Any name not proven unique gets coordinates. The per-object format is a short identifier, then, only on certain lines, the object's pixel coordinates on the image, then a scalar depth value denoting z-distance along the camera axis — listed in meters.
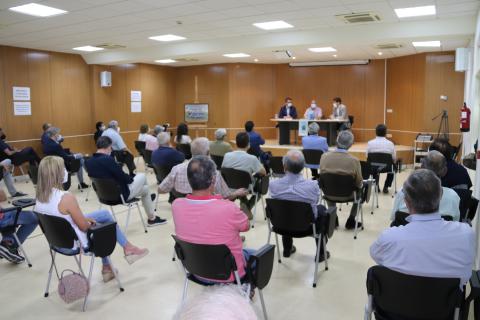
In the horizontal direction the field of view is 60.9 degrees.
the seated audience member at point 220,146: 6.91
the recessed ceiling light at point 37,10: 6.11
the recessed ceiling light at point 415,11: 6.62
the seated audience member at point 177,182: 4.64
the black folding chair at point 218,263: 2.60
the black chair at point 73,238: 3.26
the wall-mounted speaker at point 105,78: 12.14
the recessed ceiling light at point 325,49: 10.97
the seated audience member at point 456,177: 4.11
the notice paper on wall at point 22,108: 10.05
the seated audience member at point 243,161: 5.43
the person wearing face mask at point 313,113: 13.07
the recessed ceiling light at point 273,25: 7.74
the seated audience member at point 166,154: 5.98
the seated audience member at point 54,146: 7.68
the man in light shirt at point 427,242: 2.13
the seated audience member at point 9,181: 7.29
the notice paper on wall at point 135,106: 13.49
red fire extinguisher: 7.56
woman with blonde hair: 3.33
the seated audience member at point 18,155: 7.98
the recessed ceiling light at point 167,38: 9.10
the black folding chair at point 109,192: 4.91
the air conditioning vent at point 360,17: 7.03
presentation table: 12.54
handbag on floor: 3.36
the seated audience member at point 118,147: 8.51
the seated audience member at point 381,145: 6.98
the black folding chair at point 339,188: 4.83
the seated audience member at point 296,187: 3.86
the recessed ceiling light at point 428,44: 9.68
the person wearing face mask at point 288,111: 13.39
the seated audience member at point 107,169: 4.89
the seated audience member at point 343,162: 4.86
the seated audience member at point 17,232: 4.15
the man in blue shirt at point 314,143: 7.45
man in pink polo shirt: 2.67
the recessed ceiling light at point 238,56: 12.33
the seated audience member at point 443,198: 3.21
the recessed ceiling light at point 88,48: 10.45
